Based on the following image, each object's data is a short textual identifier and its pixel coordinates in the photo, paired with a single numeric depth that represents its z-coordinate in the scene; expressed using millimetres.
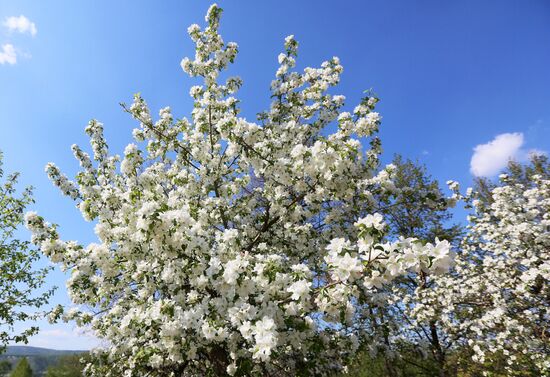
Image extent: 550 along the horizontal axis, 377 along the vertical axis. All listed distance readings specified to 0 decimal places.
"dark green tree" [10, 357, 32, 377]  43906
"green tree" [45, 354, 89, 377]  41000
